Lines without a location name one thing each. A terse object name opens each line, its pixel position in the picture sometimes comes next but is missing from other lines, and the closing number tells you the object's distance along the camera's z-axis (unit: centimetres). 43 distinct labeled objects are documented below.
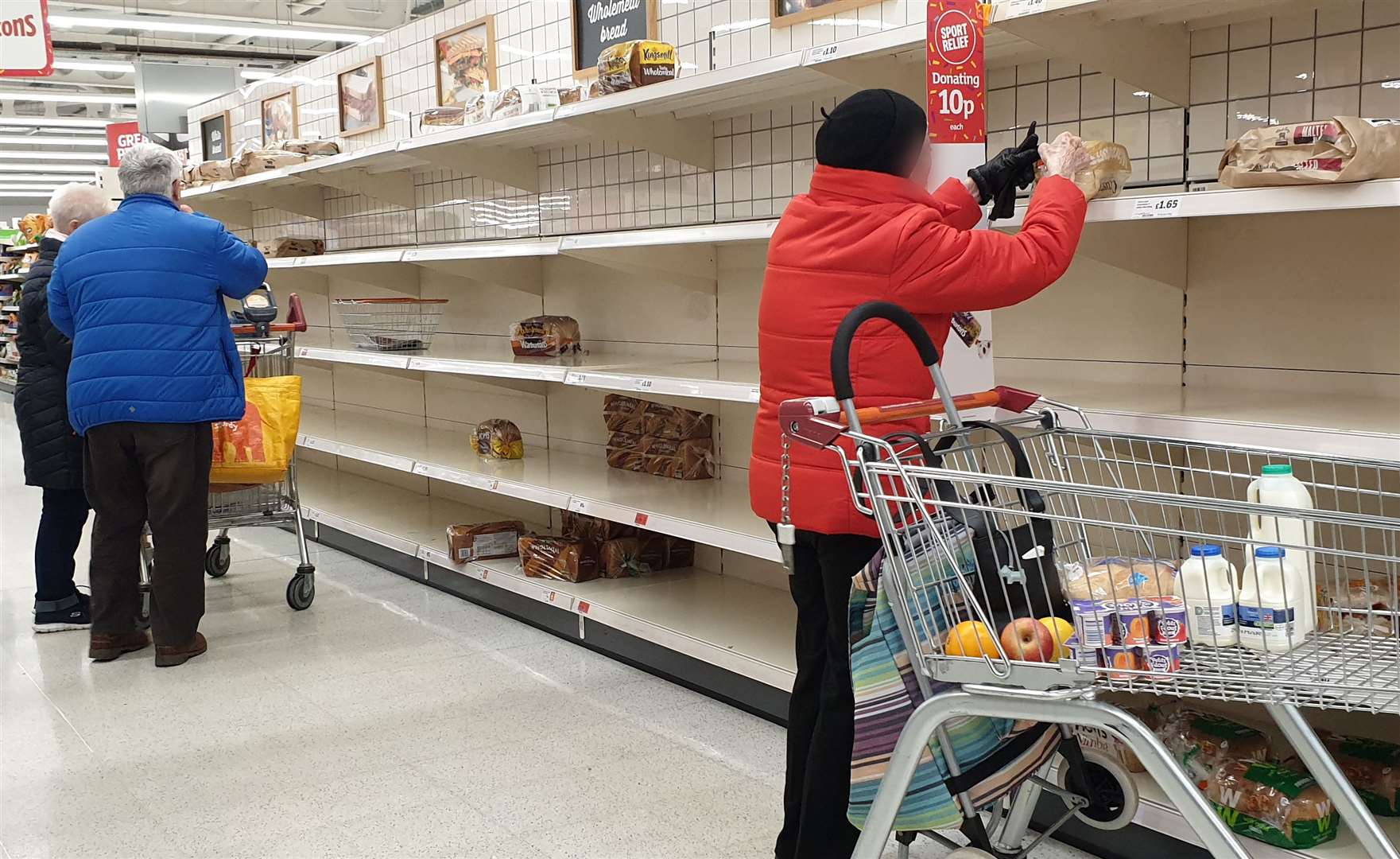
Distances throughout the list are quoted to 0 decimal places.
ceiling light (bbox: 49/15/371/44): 1045
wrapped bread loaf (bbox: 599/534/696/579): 443
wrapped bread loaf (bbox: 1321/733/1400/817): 233
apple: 166
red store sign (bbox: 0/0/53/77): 645
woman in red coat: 218
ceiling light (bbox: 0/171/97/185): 2455
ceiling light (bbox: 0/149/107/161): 2083
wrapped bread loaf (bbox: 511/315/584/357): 491
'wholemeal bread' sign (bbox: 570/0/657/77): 445
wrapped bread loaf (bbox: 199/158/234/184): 674
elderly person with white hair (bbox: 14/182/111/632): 450
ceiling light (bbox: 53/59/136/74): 1294
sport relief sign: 242
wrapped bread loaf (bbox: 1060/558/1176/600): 163
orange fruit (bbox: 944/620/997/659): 169
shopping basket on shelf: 577
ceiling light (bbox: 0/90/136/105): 1522
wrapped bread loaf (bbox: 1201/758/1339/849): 228
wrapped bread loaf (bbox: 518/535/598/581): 439
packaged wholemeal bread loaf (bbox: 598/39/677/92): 371
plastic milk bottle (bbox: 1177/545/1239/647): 157
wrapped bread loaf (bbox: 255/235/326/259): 664
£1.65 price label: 227
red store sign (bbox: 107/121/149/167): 1019
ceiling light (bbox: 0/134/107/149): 1875
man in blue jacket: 400
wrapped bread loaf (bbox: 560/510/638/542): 455
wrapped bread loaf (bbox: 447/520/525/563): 484
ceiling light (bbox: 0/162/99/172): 2266
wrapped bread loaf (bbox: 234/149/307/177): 606
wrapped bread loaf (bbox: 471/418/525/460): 511
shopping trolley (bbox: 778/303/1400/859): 151
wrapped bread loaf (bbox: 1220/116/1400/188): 199
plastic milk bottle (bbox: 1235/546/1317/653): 154
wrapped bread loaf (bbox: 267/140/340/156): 596
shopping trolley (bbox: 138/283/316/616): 486
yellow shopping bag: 451
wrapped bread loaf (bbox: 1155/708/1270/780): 247
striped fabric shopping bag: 185
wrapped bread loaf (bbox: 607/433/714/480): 441
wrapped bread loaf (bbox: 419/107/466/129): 498
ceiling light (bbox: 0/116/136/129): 1664
